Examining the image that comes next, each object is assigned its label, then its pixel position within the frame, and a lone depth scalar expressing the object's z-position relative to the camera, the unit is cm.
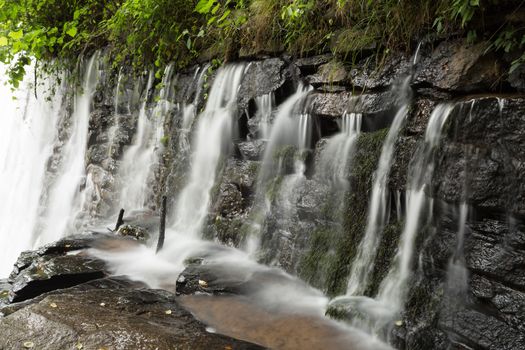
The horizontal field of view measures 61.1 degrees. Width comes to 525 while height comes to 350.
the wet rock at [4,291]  474
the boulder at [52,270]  478
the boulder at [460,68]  386
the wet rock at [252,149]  621
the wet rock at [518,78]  359
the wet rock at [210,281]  470
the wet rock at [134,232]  675
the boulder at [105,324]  327
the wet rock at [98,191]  937
